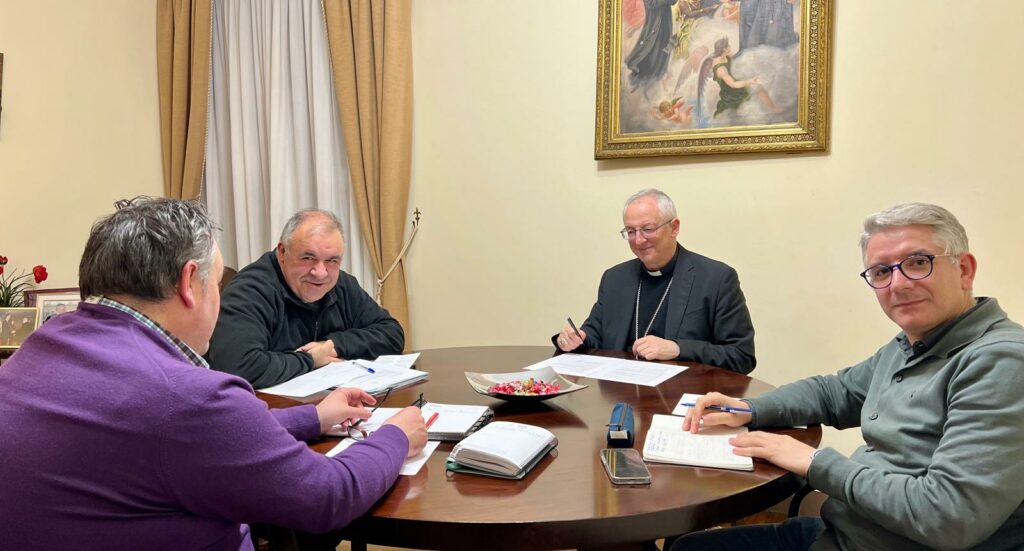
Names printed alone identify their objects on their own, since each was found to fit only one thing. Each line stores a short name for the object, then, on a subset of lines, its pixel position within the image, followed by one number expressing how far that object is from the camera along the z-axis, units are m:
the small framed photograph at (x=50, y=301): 3.09
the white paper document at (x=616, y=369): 1.99
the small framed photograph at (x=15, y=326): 2.87
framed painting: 2.80
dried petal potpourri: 1.70
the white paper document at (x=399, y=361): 2.16
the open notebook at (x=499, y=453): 1.21
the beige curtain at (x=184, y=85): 3.88
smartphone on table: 1.19
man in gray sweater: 1.05
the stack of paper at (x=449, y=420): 1.42
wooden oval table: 1.05
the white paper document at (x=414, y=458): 1.24
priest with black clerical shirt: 2.36
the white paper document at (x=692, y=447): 1.28
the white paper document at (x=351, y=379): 1.83
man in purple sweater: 0.92
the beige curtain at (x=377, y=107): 3.61
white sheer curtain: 3.76
